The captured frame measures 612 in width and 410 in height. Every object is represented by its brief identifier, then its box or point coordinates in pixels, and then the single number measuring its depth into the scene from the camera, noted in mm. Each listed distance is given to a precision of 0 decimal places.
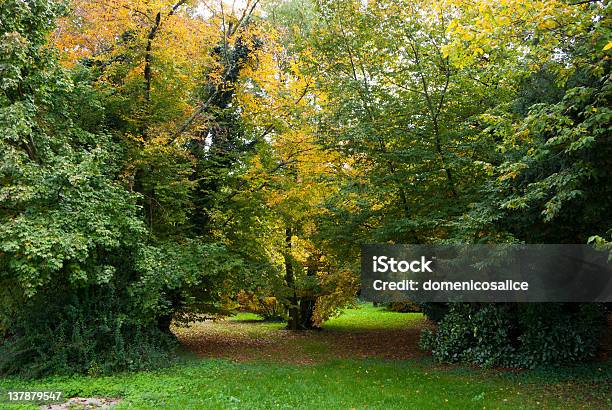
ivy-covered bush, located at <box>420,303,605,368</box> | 8898
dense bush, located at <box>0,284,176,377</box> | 8578
